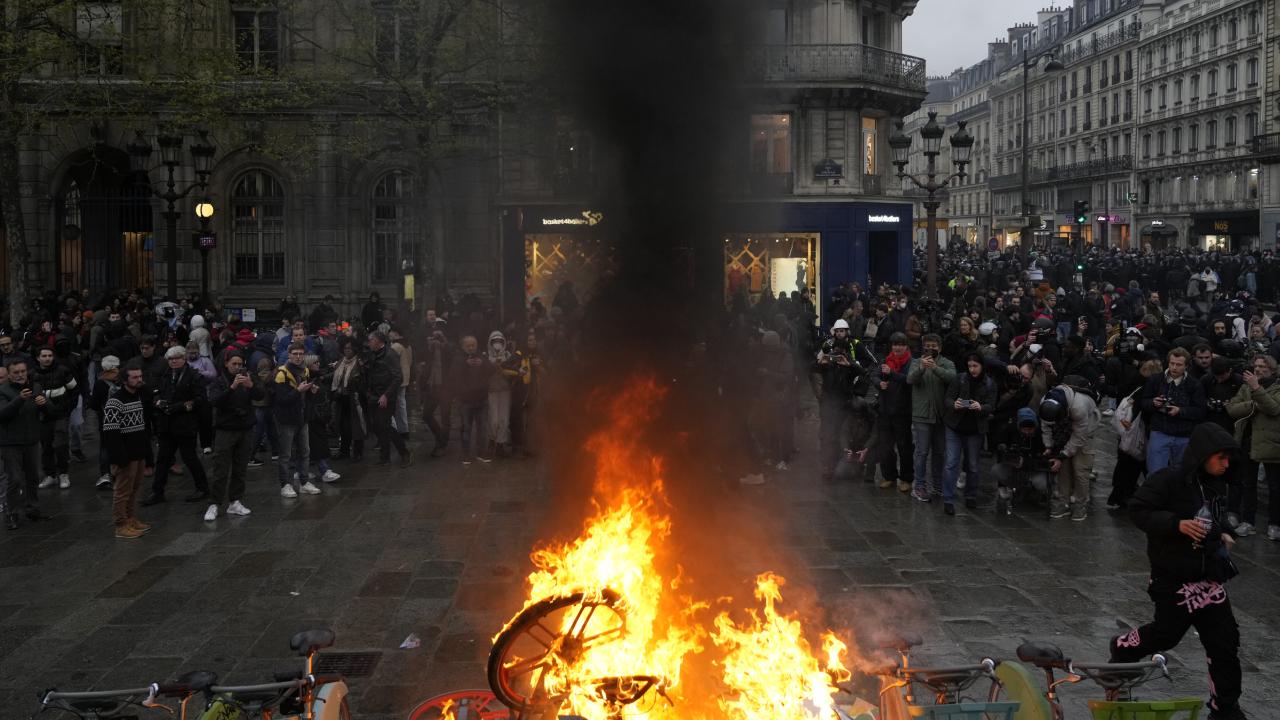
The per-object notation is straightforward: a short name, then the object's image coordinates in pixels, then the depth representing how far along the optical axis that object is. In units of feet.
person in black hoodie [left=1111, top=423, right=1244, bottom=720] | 19.11
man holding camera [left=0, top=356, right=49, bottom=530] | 33.01
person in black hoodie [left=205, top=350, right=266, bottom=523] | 34.78
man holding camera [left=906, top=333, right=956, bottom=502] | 35.94
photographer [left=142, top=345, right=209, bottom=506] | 36.37
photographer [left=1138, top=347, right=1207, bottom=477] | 31.24
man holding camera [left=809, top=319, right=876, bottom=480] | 39.96
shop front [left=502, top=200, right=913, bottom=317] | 90.74
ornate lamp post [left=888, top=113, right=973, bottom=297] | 68.13
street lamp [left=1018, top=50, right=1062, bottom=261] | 97.50
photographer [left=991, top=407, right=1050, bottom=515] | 35.32
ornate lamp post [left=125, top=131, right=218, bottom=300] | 66.44
